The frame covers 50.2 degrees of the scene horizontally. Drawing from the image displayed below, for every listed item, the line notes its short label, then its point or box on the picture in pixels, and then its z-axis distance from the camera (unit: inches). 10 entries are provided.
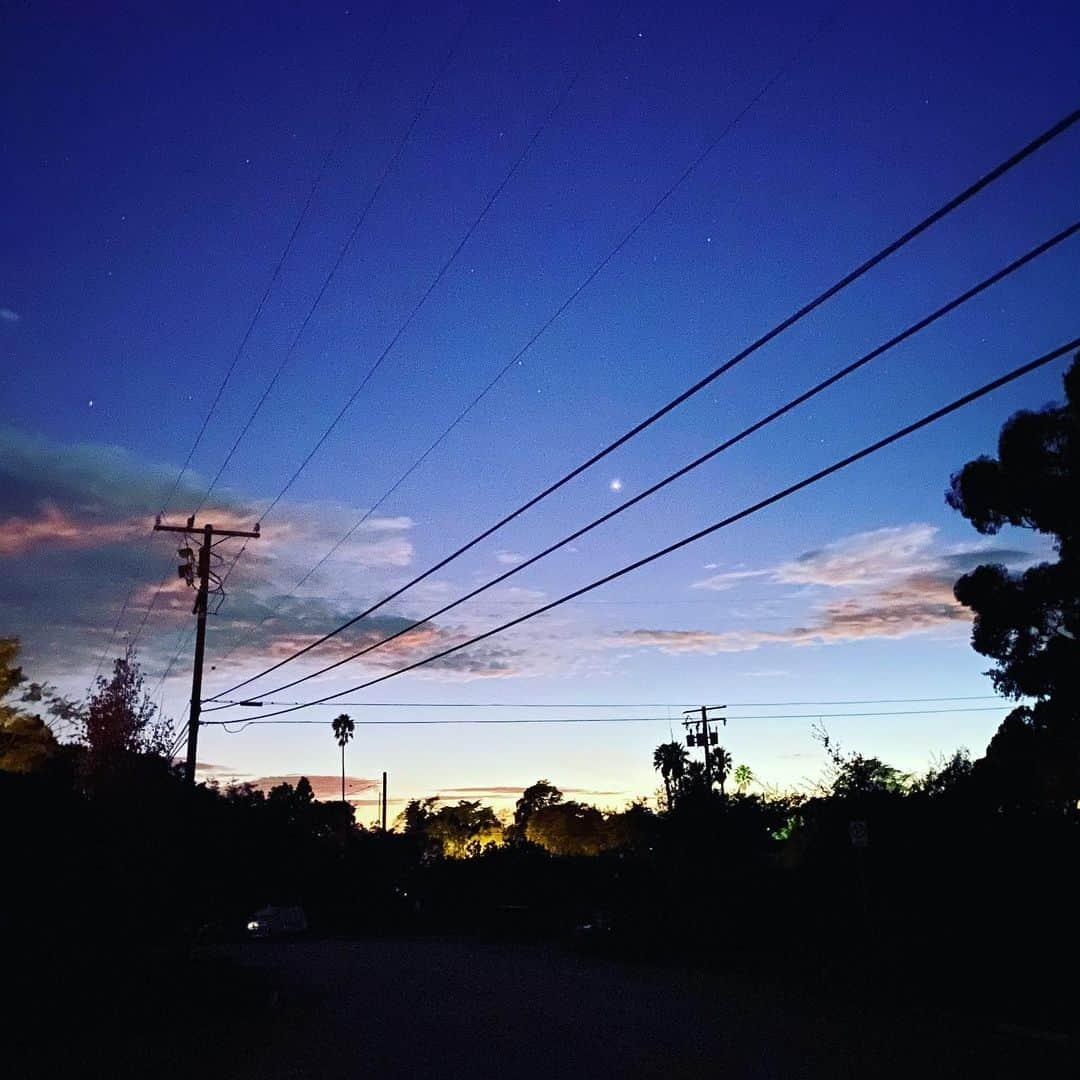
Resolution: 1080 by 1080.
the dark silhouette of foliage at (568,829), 4284.0
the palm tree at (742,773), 3380.9
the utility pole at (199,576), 1240.2
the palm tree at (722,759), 2891.2
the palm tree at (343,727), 5265.8
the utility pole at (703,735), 2772.6
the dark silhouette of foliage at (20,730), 1769.2
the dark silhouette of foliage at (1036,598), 1112.2
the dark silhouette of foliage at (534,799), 4825.3
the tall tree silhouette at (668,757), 3459.6
